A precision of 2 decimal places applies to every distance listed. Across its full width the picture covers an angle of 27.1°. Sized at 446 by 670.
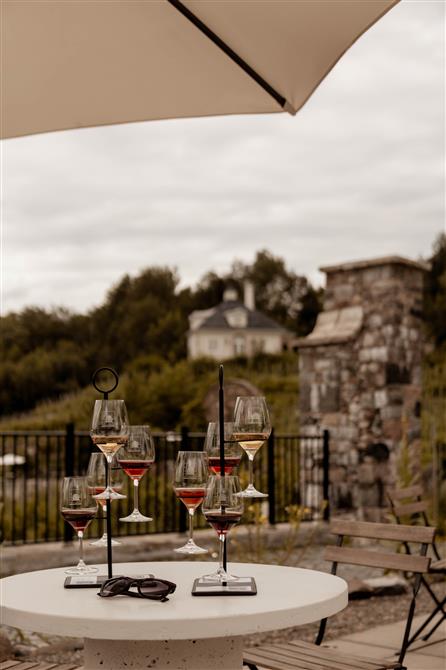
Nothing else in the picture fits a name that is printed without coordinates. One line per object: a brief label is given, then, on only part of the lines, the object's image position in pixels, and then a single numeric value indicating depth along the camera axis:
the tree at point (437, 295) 31.14
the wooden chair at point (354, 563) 3.41
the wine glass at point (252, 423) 3.00
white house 41.03
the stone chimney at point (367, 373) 10.26
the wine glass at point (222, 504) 2.73
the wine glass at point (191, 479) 2.84
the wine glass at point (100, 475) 3.06
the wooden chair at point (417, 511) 5.60
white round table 2.42
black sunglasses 2.70
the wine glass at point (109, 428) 2.88
